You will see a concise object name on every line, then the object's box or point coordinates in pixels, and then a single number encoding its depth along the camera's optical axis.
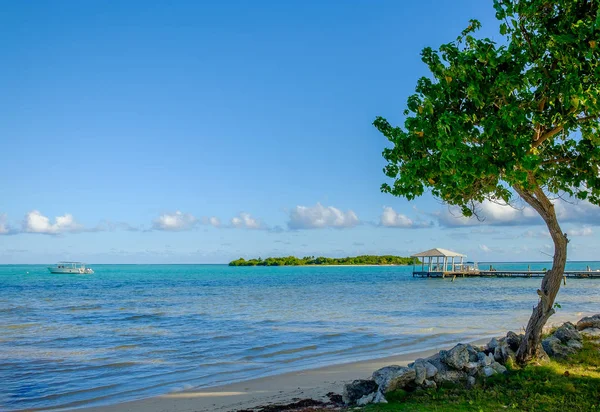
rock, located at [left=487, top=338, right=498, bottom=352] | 10.30
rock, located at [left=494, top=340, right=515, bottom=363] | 9.63
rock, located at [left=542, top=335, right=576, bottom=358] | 10.12
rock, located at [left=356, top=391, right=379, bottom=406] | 8.14
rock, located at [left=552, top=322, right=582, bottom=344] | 10.89
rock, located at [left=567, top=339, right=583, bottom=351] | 10.38
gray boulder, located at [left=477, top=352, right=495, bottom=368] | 9.11
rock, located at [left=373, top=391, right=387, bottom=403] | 8.02
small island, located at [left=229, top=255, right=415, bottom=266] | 199.32
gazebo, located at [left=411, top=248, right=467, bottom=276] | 64.00
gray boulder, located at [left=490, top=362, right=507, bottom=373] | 8.95
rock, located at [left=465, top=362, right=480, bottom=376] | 8.90
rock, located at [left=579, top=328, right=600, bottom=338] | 11.21
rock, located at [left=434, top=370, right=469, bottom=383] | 8.74
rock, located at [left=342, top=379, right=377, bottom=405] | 8.55
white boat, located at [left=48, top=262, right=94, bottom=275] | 116.06
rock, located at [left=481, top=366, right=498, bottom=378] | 8.82
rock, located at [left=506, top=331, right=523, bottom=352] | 10.16
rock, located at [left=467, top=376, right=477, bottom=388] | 8.55
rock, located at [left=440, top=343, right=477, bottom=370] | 8.90
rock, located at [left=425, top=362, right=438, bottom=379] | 8.73
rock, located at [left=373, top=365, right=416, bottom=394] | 8.32
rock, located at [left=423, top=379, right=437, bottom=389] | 8.50
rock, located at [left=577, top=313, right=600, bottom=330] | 12.27
